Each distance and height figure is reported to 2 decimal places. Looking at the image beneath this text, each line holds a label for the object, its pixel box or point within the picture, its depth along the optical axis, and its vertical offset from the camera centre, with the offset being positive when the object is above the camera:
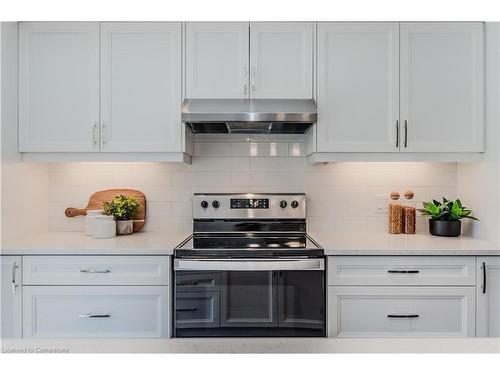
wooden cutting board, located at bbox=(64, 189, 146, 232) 2.81 -0.11
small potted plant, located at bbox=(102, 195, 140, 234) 2.61 -0.18
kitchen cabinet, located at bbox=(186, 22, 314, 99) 2.45 +0.74
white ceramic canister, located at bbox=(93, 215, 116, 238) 2.50 -0.27
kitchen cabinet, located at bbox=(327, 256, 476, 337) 2.17 -0.58
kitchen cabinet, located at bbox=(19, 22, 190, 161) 2.45 +0.58
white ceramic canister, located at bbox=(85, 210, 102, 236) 2.55 -0.24
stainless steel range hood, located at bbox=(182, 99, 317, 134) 2.30 +0.42
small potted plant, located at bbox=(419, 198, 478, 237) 2.53 -0.20
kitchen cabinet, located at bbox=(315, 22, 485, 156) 2.45 +0.57
